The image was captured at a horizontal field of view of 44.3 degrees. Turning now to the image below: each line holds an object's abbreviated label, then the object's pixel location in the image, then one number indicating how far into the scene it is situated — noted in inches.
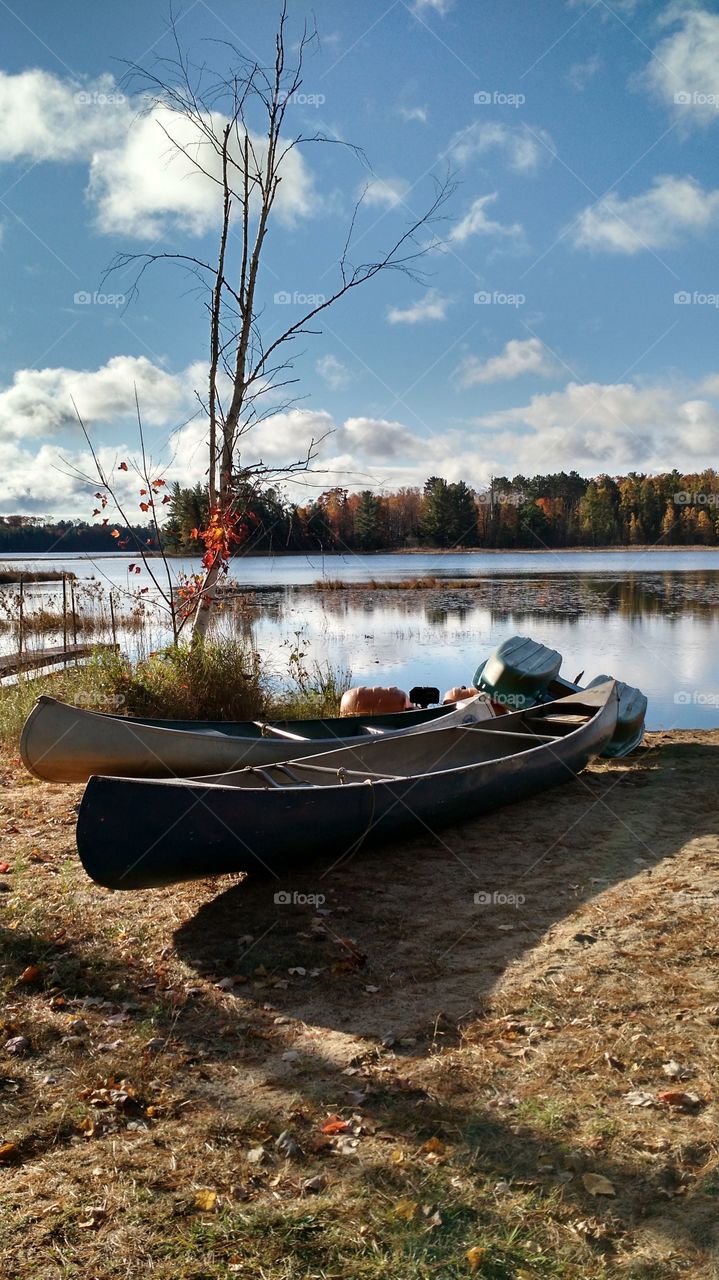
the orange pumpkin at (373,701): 404.5
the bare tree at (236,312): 401.7
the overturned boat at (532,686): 356.8
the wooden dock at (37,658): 476.6
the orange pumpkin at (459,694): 417.1
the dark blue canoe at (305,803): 169.2
